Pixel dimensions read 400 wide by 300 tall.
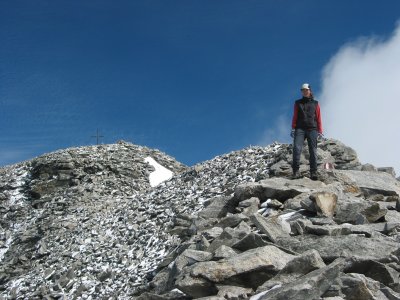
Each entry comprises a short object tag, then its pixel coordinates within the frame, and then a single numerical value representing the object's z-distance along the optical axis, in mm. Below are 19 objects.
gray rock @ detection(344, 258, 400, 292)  8094
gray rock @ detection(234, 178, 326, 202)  14227
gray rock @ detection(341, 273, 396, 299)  7188
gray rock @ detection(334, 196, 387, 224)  11375
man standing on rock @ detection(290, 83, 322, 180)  15742
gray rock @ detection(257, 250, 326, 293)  7863
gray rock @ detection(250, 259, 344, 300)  6801
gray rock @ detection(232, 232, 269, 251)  9664
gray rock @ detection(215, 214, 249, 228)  12642
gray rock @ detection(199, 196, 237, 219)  15283
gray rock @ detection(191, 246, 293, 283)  8461
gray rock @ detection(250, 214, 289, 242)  10187
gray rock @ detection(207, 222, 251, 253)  10484
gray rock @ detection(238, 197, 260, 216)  13720
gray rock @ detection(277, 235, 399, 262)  8703
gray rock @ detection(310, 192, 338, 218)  11719
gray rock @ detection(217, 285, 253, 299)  8007
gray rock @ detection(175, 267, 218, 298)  8735
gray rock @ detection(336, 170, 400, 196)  15477
